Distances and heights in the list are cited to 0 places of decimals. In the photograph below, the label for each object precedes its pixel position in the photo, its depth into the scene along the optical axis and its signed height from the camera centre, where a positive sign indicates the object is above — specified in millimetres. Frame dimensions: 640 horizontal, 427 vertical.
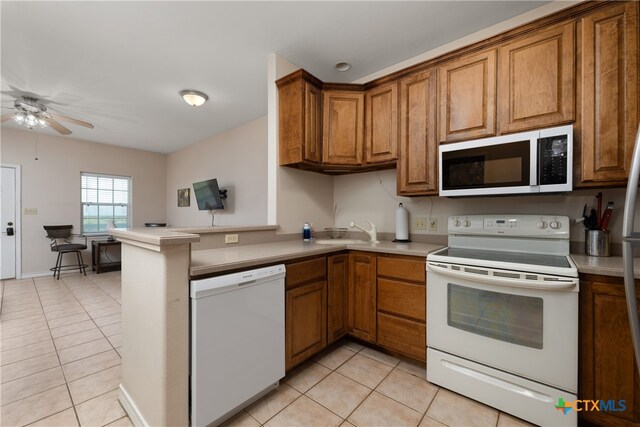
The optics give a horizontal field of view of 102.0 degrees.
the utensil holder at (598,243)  1545 -178
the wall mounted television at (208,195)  4645 +329
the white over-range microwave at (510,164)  1533 +324
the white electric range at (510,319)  1312 -600
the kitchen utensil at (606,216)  1547 -16
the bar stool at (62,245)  4586 -605
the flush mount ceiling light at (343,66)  2563 +1479
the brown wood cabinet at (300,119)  2265 +843
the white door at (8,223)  4410 -197
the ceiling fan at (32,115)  3131 +1190
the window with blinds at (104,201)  5328 +227
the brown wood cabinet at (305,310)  1706 -685
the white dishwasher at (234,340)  1232 -682
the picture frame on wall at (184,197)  5711 +333
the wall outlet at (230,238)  1975 -199
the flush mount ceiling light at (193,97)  3152 +1419
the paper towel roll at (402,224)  2369 -102
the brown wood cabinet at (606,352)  1218 -674
